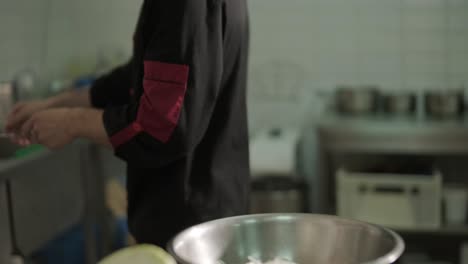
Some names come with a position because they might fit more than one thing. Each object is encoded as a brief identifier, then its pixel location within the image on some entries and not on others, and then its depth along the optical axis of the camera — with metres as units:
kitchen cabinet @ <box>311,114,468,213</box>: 2.40
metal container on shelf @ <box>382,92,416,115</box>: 2.70
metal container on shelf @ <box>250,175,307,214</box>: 2.55
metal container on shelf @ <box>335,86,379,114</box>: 2.72
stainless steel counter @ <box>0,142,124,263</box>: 1.76
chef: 1.13
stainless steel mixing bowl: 0.98
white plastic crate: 2.41
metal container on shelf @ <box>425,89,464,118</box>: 2.61
